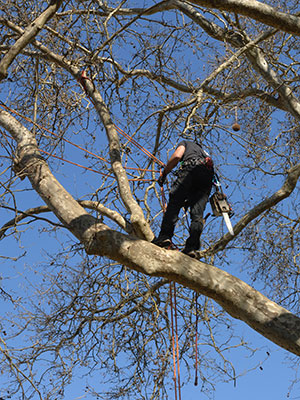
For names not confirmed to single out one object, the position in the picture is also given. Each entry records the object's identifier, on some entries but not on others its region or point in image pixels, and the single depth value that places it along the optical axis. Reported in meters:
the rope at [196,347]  9.97
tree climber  10.40
